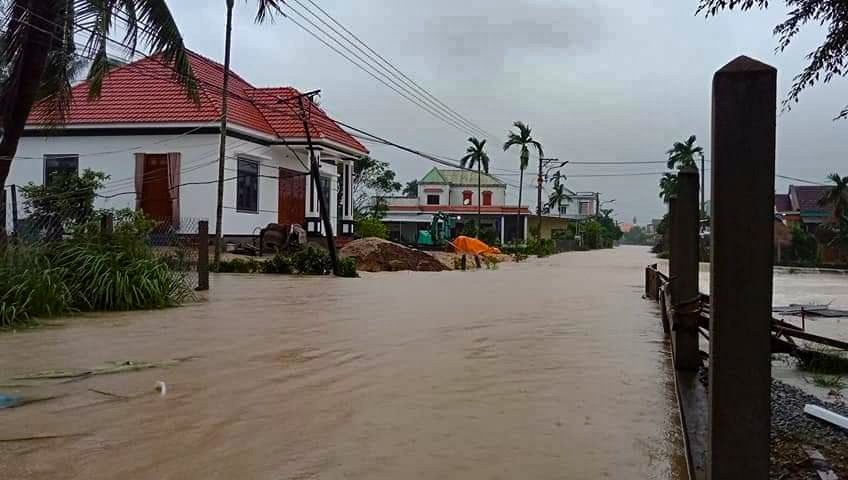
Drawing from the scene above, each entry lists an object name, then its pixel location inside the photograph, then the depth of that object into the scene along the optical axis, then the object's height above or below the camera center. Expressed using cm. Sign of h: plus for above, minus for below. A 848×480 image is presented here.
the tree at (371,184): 5497 +459
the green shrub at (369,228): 3659 +81
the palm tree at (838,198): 4547 +323
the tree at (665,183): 7251 +639
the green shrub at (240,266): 2127 -62
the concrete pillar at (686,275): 643 -20
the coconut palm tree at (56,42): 1295 +341
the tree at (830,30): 573 +167
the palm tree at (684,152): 6862 +871
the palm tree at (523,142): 5828 +789
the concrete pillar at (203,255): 1436 -23
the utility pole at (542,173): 6104 +602
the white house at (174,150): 2544 +308
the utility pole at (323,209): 2063 +95
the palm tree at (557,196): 9279 +622
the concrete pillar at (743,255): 272 -1
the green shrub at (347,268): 2162 -63
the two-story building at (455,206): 6912 +368
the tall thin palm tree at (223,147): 2041 +264
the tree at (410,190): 9325 +691
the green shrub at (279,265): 2152 -58
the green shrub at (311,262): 2175 -49
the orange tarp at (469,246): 3646 +6
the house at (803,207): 5928 +371
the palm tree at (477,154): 6288 +745
